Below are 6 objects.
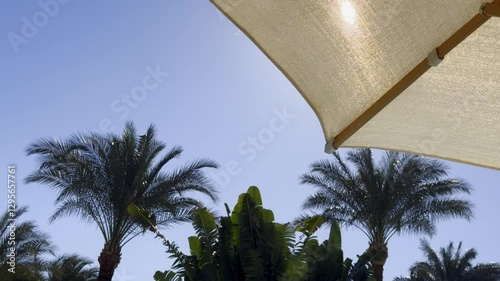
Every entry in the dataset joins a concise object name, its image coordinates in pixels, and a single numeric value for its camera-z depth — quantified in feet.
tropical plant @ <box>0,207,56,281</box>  66.90
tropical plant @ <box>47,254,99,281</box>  68.83
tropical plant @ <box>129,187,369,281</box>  40.09
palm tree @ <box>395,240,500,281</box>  86.58
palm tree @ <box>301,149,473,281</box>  59.41
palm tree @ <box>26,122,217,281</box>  55.42
